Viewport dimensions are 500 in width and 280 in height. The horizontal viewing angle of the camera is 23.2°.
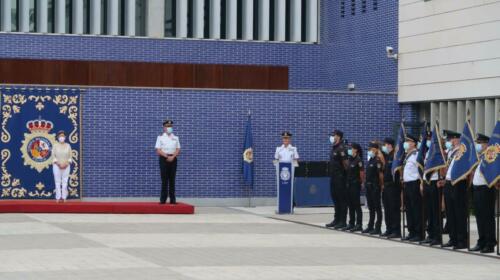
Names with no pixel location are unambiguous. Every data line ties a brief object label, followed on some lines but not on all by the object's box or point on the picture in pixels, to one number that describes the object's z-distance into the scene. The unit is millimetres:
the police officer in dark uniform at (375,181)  23078
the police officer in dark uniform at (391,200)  22484
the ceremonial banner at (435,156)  20781
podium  28797
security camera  32666
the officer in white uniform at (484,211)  19438
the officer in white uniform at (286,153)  28828
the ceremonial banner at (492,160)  18781
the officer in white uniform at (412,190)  21734
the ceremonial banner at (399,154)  22047
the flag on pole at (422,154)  21484
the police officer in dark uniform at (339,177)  24531
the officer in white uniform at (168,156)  28859
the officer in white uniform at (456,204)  20203
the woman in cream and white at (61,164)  28672
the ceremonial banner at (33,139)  29984
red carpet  27797
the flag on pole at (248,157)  31266
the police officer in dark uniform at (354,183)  23859
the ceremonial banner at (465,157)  19594
